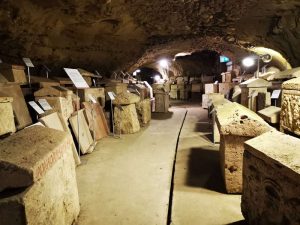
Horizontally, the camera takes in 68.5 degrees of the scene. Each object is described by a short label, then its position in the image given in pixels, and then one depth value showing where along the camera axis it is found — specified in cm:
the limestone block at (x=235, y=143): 265
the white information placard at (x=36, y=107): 373
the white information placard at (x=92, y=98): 564
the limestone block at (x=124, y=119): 612
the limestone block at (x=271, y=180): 152
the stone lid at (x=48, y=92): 425
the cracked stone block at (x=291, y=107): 334
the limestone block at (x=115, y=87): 723
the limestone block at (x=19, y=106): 355
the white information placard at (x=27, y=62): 464
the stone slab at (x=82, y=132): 433
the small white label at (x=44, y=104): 398
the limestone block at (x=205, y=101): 1139
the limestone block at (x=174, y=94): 1843
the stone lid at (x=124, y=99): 612
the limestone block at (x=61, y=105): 412
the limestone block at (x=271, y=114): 415
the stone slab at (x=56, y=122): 349
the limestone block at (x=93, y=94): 554
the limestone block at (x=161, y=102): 1002
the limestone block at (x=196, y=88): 1767
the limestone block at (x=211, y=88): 1225
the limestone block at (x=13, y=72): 401
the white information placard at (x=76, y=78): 391
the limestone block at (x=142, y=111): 714
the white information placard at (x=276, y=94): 497
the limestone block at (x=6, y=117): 260
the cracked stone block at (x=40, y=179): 141
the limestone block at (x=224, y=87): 1175
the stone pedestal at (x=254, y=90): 570
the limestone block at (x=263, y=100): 532
